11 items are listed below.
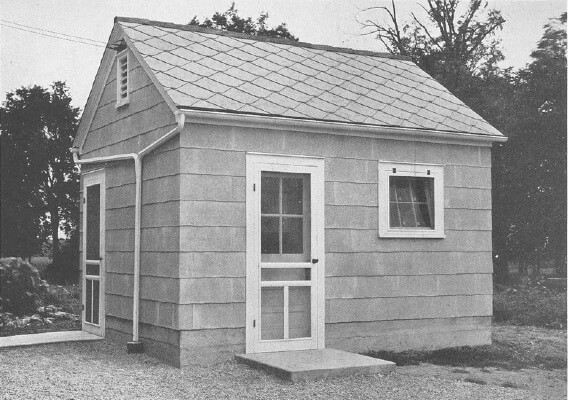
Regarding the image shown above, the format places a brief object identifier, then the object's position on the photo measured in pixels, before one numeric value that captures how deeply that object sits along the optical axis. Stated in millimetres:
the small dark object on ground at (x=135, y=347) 8852
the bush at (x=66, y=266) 20609
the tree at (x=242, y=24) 27078
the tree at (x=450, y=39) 21812
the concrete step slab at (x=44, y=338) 9484
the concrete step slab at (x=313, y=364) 7199
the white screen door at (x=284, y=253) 8383
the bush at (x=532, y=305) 13122
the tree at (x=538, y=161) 20047
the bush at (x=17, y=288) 13133
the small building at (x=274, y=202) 8172
